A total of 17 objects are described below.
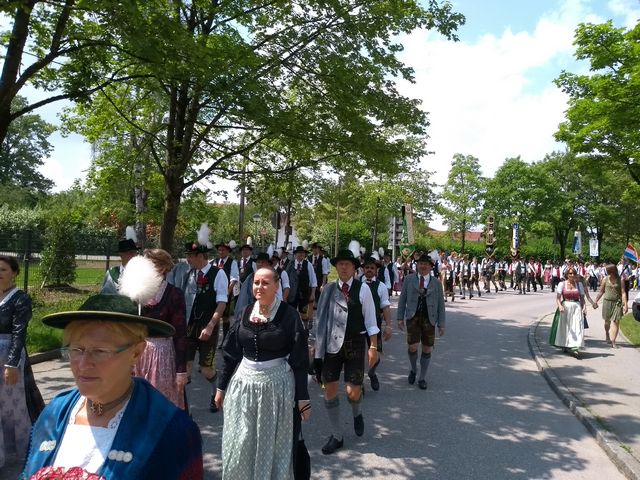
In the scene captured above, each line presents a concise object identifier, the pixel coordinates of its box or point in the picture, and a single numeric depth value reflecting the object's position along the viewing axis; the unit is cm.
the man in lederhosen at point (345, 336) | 516
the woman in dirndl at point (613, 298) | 1119
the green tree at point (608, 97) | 1430
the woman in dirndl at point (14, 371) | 427
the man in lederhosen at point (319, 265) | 1361
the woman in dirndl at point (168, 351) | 417
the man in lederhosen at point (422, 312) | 768
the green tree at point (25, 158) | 5894
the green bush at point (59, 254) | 1480
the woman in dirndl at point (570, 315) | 1013
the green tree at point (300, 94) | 937
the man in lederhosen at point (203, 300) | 625
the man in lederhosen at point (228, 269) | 972
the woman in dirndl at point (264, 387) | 349
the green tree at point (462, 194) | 4588
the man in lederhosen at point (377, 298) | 678
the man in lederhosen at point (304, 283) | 1150
